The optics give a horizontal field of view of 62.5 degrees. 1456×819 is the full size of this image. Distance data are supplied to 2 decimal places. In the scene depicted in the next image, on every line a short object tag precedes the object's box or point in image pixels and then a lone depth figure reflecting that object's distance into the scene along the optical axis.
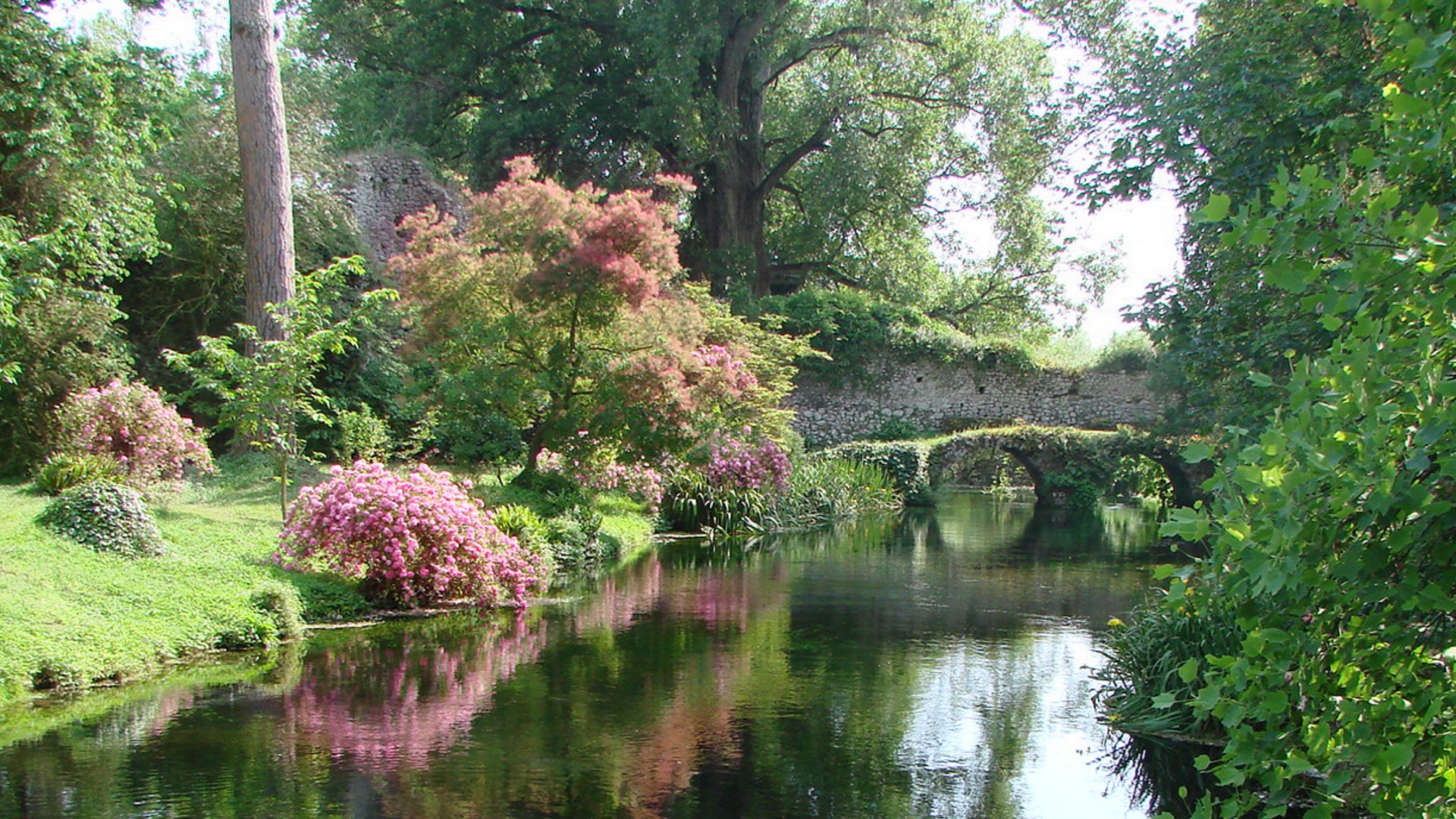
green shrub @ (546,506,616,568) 14.55
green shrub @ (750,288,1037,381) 28.88
